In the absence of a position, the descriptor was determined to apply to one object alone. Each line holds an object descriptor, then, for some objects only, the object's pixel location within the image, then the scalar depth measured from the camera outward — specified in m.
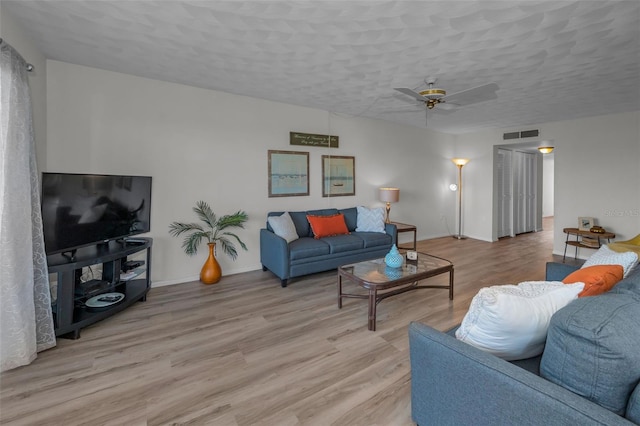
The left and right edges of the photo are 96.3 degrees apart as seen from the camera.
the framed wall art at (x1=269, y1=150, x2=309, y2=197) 4.37
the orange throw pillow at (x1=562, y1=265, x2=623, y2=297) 1.38
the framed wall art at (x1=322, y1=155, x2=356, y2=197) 4.91
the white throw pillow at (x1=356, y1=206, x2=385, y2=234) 4.55
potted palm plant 3.67
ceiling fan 2.97
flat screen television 2.33
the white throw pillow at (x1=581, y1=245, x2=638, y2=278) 1.69
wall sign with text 4.52
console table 4.51
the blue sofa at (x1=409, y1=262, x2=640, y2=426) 0.86
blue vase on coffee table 3.00
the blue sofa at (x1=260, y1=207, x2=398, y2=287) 3.58
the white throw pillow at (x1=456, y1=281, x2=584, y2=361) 1.16
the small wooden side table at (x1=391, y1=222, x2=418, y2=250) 5.04
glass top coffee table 2.57
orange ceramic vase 3.67
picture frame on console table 4.84
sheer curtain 1.92
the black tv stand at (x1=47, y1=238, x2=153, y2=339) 2.28
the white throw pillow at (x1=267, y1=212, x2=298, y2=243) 3.82
